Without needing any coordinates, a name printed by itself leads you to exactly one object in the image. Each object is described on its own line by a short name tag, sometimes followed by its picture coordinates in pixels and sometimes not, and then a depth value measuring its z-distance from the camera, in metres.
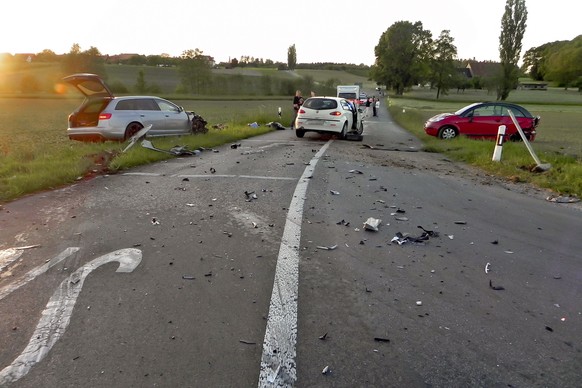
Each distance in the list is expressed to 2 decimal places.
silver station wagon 12.55
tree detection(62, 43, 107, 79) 71.50
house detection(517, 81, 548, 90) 113.16
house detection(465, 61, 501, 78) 136.69
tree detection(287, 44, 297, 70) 151.75
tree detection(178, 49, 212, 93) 78.88
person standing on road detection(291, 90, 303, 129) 19.87
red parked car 16.17
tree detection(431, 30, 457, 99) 93.38
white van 40.12
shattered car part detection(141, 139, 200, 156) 10.96
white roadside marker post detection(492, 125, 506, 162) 10.07
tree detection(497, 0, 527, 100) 76.00
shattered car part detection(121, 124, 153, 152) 11.55
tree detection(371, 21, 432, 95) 90.50
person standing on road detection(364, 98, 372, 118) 45.77
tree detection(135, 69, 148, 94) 72.18
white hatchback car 15.53
